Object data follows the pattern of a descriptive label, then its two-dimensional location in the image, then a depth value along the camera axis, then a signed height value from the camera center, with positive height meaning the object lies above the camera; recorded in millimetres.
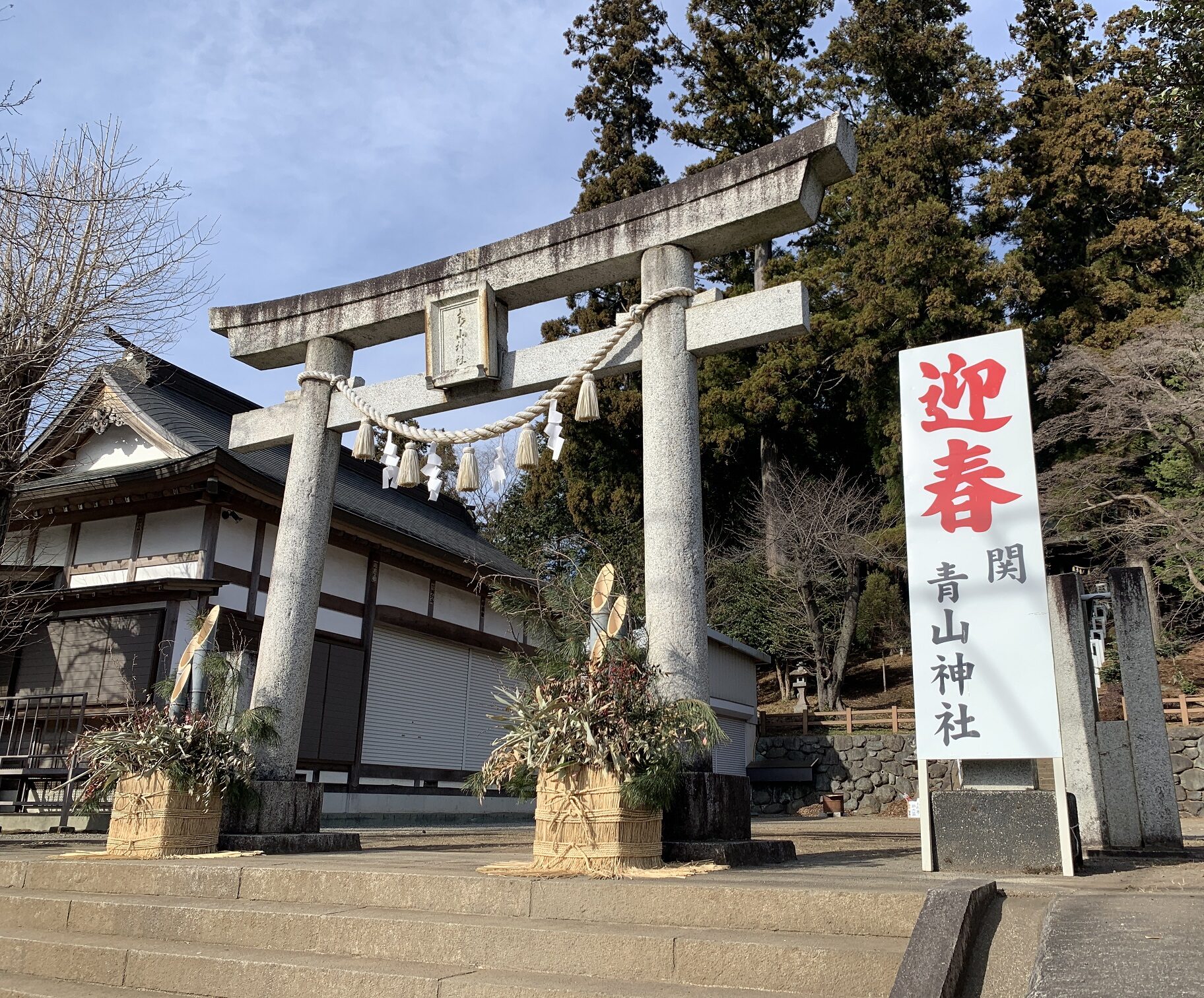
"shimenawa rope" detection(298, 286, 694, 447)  6117 +2471
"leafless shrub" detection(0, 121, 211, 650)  8445 +4021
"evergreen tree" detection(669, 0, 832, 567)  22922 +16820
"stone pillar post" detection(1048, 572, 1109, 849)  6105 +443
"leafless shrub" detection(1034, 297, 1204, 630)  17000 +6393
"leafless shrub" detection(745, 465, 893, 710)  21422 +4781
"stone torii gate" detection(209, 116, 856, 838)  5605 +2865
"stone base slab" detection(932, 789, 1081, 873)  4129 -276
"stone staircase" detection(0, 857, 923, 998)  2951 -666
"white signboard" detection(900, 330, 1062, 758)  4277 +986
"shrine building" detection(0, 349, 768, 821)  11484 +2199
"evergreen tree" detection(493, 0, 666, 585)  22656 +10941
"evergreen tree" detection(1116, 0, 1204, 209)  18125 +13989
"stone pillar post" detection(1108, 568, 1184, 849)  6562 +454
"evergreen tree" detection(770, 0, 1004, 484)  20203 +12667
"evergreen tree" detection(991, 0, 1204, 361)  20594 +13313
